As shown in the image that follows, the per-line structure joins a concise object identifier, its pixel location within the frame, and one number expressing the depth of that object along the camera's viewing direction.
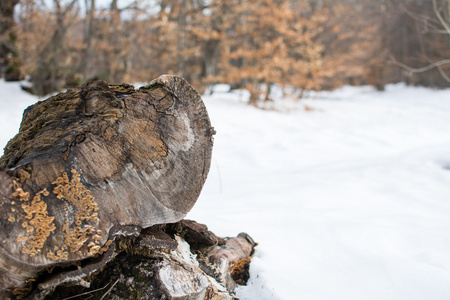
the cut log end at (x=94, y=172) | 1.02
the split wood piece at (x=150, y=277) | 1.22
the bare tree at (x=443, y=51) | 16.32
